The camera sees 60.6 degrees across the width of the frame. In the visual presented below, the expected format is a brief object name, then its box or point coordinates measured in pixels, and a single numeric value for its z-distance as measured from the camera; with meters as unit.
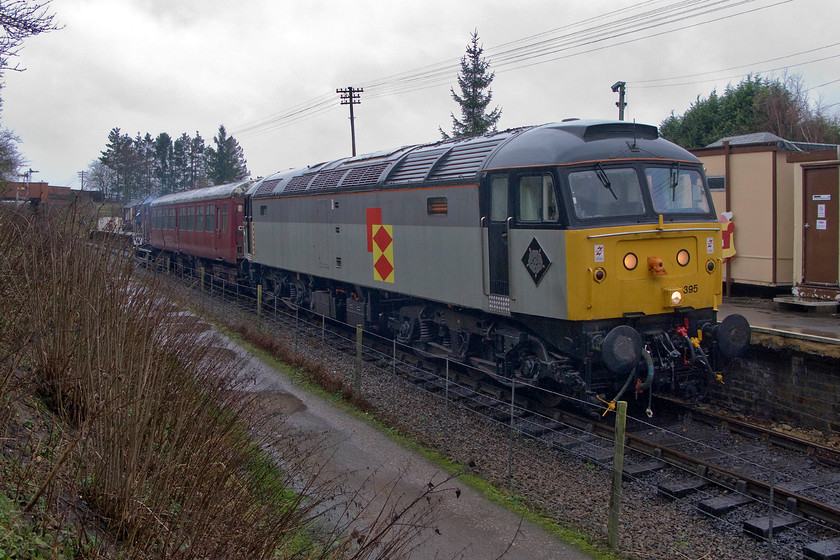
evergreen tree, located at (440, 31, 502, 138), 36.88
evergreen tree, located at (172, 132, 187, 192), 71.81
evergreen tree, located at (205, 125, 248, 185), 68.69
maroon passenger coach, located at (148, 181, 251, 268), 21.23
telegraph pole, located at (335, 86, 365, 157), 37.47
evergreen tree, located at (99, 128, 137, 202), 64.94
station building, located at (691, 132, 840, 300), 12.58
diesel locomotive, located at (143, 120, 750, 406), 8.33
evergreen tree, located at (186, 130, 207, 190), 72.69
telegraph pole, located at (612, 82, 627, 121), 20.95
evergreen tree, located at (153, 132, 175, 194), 71.50
